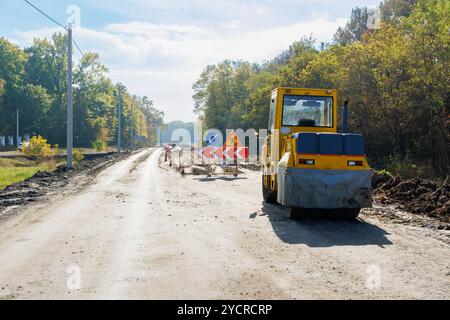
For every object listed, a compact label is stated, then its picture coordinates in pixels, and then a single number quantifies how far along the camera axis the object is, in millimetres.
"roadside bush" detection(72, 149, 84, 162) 40053
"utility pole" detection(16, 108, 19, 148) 73525
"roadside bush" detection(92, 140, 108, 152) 69362
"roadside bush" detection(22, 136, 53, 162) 39750
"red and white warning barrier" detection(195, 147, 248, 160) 24041
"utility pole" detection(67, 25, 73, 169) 26750
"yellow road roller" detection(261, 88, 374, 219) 10219
